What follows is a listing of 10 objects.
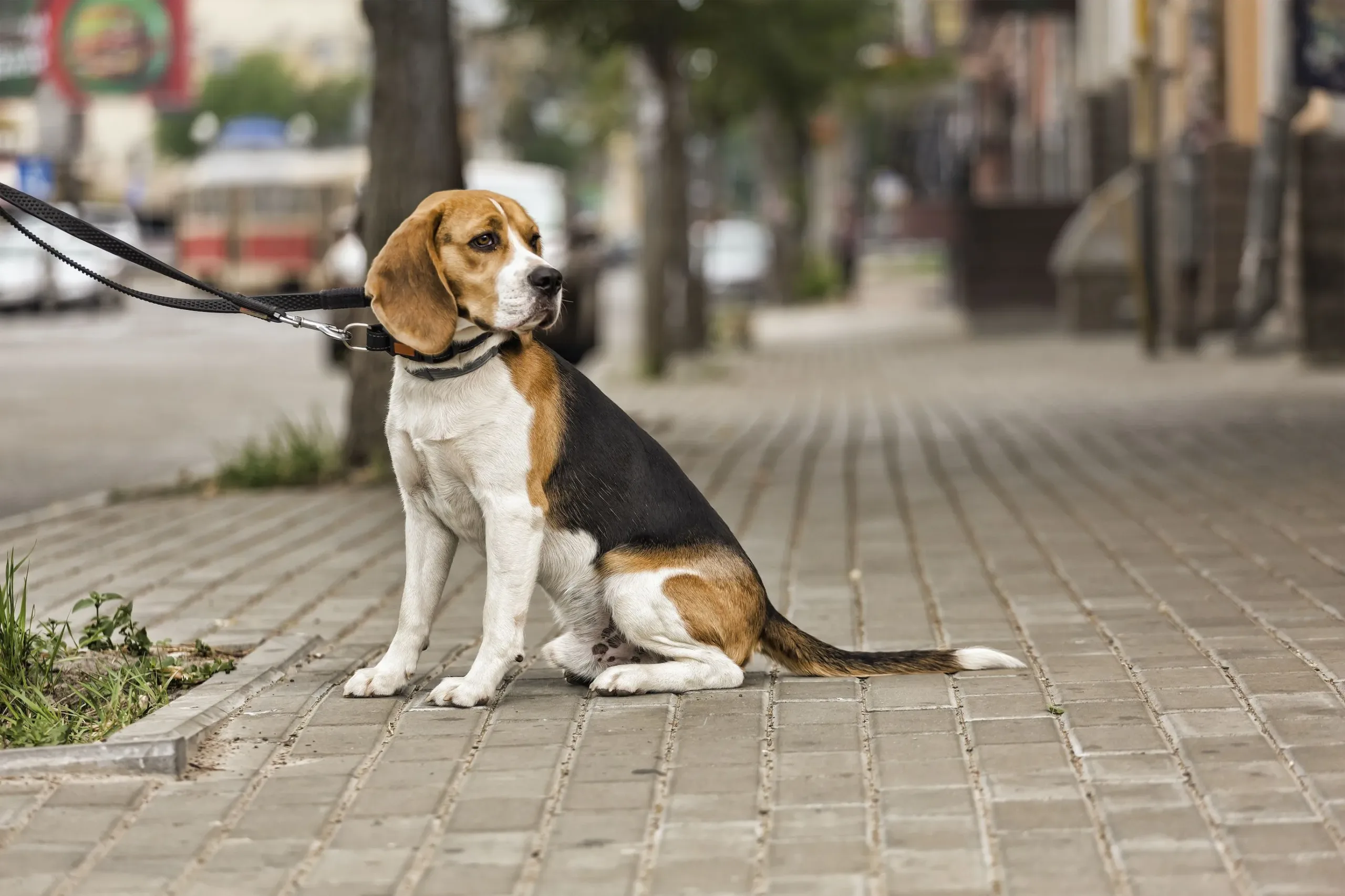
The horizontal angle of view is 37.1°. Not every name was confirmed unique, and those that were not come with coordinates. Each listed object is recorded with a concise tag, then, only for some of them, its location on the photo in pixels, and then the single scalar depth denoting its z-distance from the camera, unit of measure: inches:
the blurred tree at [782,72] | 951.0
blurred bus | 1775.3
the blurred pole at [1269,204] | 623.2
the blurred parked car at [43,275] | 1486.2
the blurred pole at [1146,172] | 789.2
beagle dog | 197.8
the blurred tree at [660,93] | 712.4
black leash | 207.2
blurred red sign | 2003.0
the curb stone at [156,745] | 180.1
